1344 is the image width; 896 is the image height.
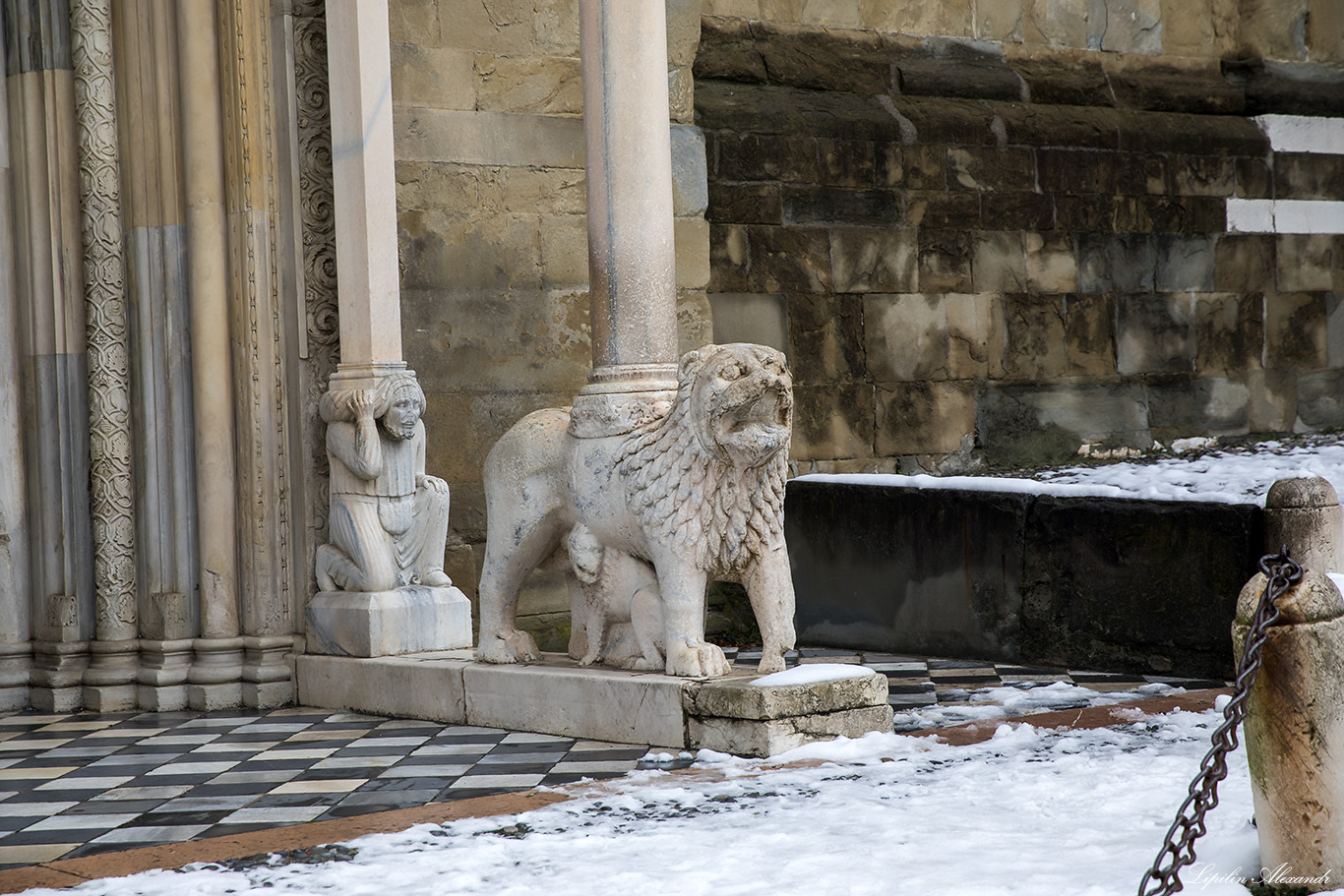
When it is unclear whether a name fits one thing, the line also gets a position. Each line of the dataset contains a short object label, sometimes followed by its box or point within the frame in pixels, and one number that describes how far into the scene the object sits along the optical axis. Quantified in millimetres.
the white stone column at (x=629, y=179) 11570
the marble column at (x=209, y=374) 12477
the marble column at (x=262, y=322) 12562
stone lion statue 9461
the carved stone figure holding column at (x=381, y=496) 12141
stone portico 12602
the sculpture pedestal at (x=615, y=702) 9320
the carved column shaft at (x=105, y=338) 12617
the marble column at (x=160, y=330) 12594
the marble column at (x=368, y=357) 12203
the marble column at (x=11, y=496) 12648
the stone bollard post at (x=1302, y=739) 5766
